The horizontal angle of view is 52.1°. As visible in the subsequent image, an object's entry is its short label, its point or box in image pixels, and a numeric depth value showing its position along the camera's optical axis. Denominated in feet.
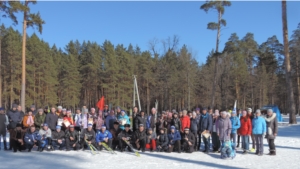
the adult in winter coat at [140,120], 40.83
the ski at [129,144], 38.59
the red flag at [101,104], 61.61
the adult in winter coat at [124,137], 39.17
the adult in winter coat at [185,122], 40.29
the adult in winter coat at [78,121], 41.93
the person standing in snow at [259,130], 35.50
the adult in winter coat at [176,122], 40.65
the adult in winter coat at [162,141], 38.68
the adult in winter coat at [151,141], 39.14
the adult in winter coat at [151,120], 41.62
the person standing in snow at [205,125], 38.42
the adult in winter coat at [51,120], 40.91
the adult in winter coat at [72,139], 39.32
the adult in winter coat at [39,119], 41.42
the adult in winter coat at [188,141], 38.24
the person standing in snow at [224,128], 35.29
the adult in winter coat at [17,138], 38.52
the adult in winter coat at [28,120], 41.39
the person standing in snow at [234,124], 37.76
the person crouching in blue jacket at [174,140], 38.37
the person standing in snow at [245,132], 37.22
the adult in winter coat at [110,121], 42.06
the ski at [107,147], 37.92
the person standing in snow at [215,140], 38.50
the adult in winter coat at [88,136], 38.99
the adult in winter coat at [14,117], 41.30
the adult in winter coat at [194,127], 39.61
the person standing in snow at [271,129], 35.76
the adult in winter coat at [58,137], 39.68
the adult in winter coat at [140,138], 38.96
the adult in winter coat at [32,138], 38.37
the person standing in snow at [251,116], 38.62
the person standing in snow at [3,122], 40.32
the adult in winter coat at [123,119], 41.86
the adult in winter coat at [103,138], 38.86
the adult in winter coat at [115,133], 39.99
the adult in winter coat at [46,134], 39.37
